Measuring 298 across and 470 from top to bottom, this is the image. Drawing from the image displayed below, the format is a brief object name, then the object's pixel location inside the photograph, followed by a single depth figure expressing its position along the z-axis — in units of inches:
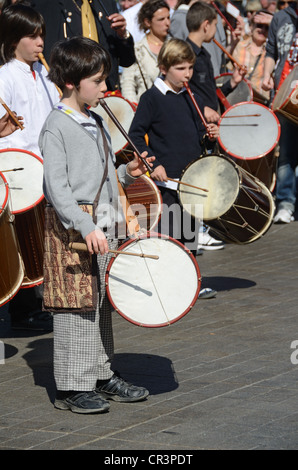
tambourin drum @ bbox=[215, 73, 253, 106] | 337.4
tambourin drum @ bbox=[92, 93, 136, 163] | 284.5
